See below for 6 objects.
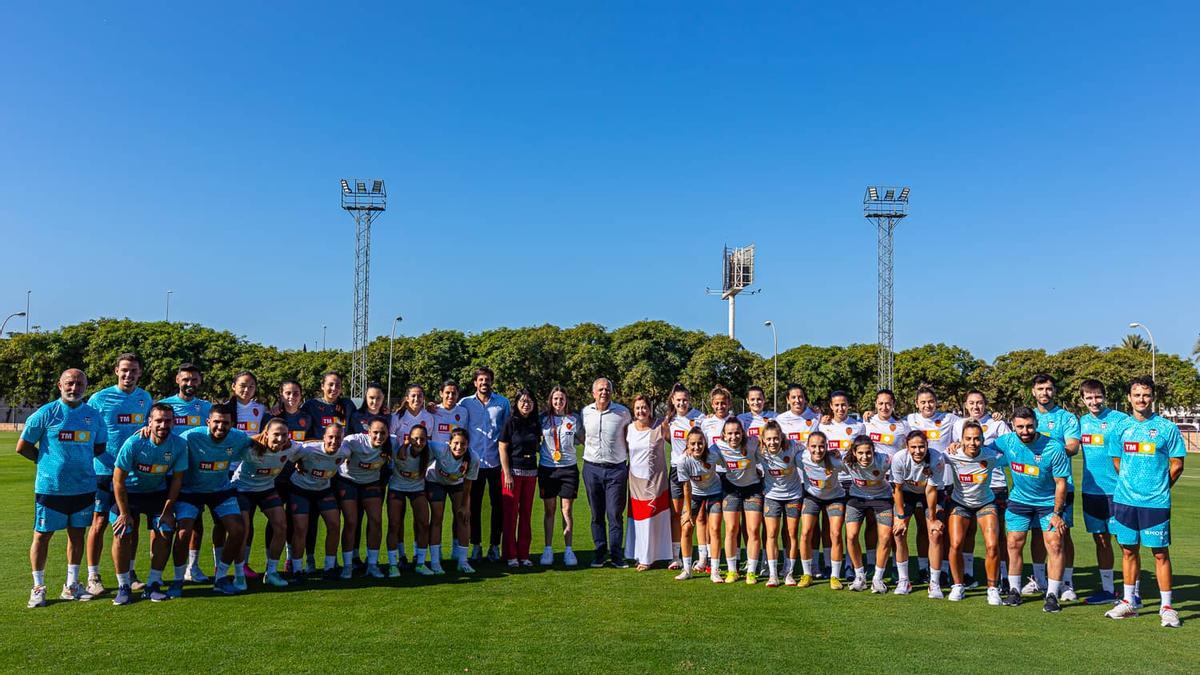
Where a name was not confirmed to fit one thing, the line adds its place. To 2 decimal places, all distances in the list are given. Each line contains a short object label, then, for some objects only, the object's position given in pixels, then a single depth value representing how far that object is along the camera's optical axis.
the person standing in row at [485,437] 8.43
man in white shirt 8.43
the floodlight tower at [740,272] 69.38
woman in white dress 8.27
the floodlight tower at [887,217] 44.75
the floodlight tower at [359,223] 41.58
